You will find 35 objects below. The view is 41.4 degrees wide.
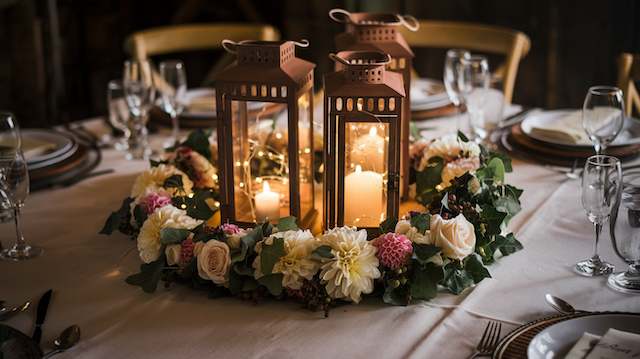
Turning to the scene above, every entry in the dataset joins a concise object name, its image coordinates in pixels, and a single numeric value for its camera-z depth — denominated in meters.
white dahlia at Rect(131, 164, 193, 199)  1.66
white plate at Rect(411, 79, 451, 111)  2.31
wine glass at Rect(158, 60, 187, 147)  2.11
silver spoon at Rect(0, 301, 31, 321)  1.30
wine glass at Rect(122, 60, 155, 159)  2.08
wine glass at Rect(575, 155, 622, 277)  1.33
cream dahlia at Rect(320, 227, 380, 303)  1.28
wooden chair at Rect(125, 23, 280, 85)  2.92
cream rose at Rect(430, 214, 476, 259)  1.32
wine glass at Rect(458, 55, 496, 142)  2.02
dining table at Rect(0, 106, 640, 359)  1.20
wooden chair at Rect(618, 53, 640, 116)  2.36
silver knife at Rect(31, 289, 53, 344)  1.24
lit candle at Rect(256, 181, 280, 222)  1.56
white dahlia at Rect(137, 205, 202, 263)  1.39
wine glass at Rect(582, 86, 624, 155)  1.71
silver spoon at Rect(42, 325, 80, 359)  1.20
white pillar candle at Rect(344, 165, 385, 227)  1.47
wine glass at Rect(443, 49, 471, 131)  2.10
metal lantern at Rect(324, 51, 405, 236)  1.40
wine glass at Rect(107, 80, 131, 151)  2.07
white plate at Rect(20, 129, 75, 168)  1.95
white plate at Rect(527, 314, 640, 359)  1.14
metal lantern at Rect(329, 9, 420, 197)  1.66
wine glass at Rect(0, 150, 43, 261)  1.50
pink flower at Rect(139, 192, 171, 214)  1.54
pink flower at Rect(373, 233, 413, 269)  1.31
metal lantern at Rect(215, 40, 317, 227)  1.43
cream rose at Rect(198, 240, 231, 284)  1.33
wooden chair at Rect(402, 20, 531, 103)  2.73
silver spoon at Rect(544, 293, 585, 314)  1.27
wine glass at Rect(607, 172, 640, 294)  1.29
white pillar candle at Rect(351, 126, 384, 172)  1.48
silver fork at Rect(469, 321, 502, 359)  1.17
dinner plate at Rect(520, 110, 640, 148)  1.94
